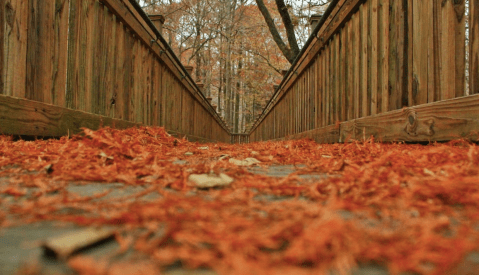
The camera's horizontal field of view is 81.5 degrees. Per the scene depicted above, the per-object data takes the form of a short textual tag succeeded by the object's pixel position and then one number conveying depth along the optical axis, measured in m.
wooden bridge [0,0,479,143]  1.74
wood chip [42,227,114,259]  0.43
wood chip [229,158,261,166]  1.58
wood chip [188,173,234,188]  0.90
